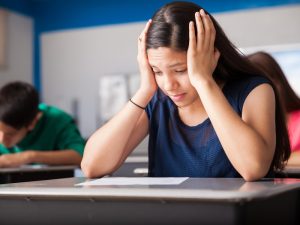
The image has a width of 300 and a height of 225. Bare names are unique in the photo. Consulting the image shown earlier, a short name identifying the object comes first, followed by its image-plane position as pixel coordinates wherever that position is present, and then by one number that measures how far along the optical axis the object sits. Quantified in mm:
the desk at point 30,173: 1966
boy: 2504
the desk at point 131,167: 2203
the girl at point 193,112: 1306
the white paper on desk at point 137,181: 1089
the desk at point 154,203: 853
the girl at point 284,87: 2648
